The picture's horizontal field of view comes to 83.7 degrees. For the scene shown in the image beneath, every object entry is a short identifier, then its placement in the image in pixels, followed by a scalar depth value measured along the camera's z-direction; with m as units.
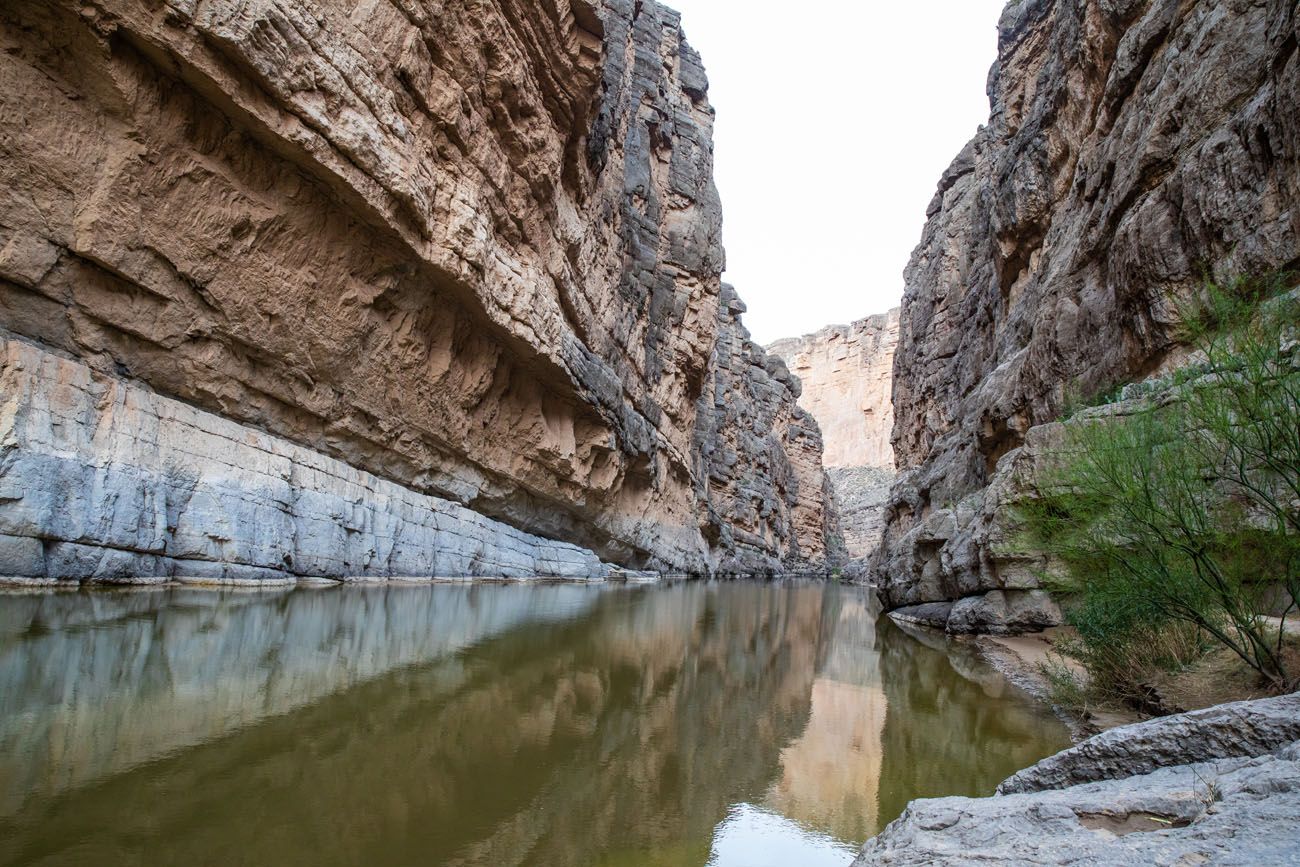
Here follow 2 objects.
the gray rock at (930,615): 17.39
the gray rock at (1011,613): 13.56
